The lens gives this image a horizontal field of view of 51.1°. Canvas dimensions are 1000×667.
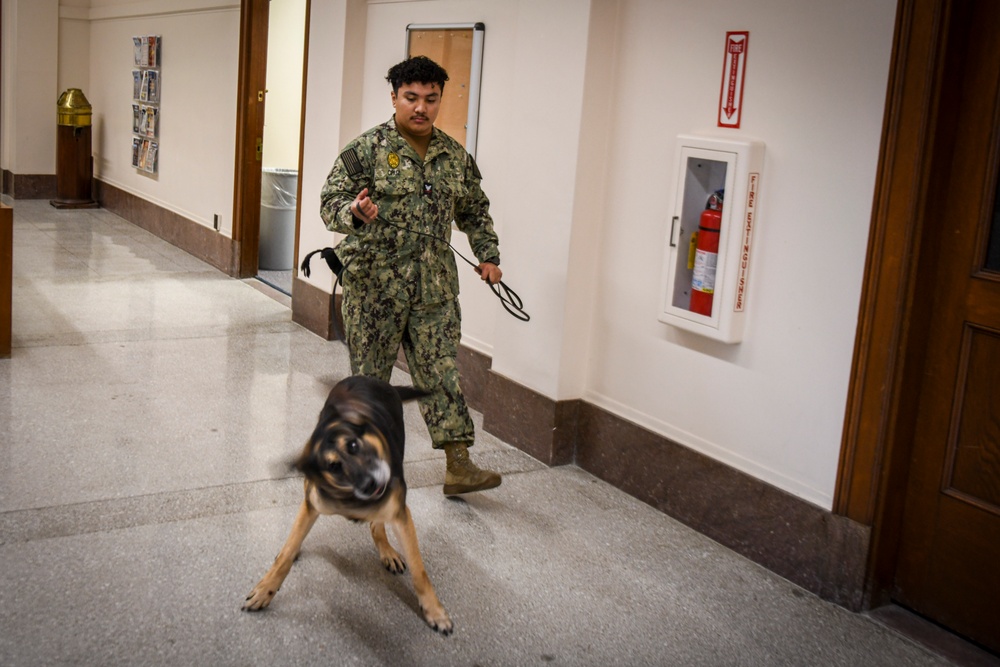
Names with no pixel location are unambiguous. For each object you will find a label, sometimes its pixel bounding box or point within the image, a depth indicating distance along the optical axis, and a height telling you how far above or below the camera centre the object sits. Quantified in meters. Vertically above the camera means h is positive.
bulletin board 5.47 +0.41
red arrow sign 3.83 +0.32
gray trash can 9.02 -0.75
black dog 2.72 -0.88
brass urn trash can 11.61 -0.42
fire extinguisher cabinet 3.74 -0.26
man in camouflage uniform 3.89 -0.40
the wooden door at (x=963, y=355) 3.20 -0.53
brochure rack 10.48 +0.17
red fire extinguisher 3.88 -0.33
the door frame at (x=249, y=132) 8.16 -0.03
